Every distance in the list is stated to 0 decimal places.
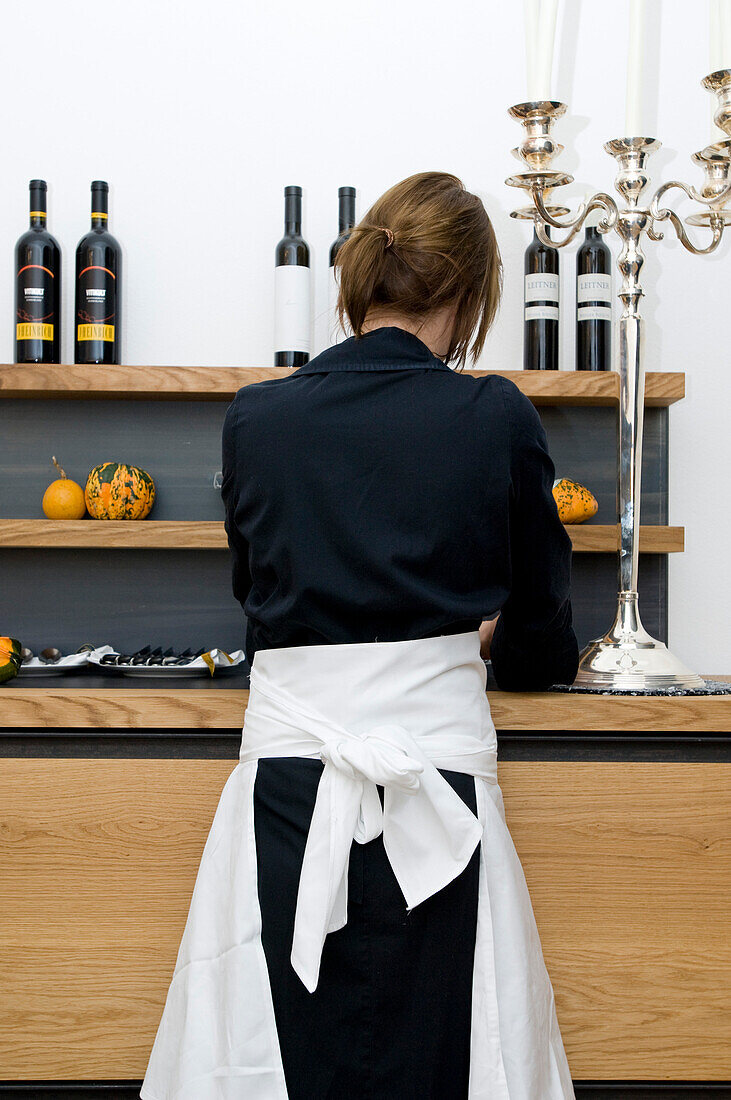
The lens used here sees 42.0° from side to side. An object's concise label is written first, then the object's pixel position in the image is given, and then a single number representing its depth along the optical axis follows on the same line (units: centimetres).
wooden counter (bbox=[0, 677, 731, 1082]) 117
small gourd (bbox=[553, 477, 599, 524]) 164
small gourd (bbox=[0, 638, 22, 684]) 140
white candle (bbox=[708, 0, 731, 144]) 114
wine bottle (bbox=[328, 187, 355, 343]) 168
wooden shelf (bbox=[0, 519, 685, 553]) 156
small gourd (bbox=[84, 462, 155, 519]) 162
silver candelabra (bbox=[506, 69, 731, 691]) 123
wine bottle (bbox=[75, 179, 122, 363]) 162
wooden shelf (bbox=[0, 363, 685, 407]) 160
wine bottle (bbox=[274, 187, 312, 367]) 161
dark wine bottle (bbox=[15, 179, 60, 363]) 161
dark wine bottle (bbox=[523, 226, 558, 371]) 165
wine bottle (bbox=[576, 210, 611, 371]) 164
